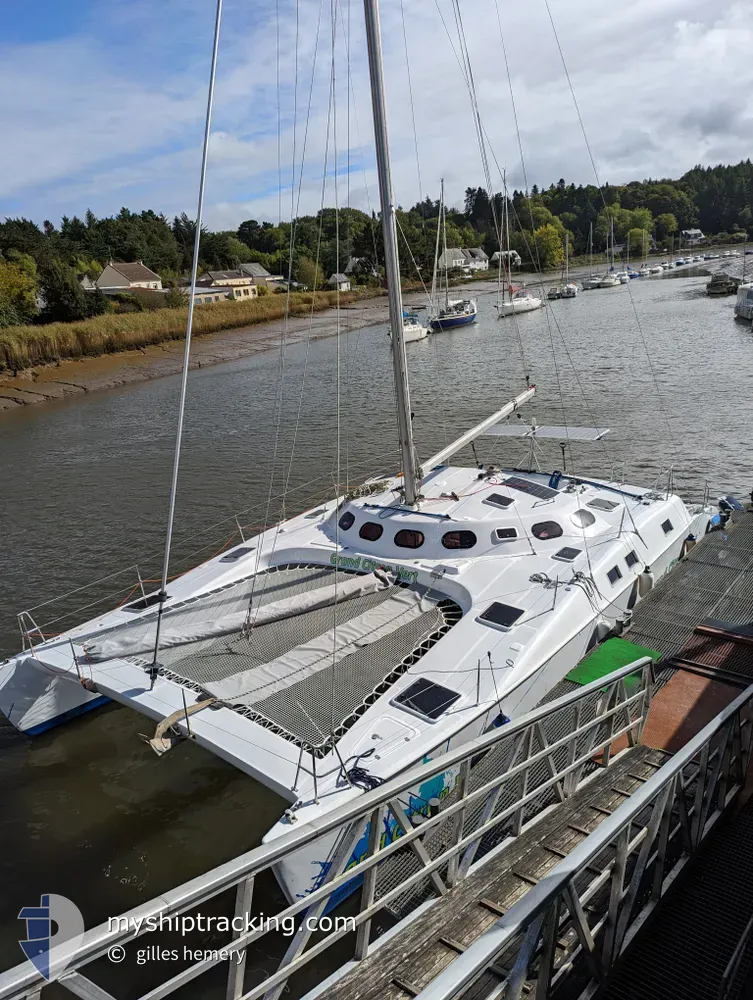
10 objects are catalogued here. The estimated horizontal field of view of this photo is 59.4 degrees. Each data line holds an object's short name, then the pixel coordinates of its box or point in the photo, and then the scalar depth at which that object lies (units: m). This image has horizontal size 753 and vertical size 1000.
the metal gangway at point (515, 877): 2.79
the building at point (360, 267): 99.81
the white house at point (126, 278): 76.06
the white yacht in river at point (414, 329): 58.72
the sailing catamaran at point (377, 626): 8.14
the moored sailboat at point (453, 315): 62.25
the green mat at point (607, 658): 9.82
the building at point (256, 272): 99.41
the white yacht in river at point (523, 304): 69.44
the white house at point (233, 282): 89.62
